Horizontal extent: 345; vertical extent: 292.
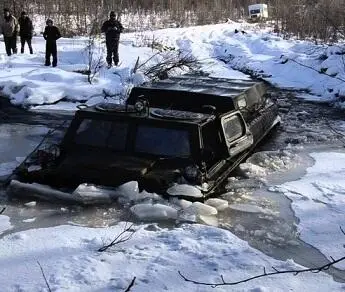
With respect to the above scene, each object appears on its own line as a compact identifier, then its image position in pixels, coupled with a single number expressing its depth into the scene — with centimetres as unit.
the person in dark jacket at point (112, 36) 1723
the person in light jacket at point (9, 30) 1769
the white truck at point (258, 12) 3966
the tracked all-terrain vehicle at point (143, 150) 686
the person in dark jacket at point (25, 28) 1844
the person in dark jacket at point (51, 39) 1686
